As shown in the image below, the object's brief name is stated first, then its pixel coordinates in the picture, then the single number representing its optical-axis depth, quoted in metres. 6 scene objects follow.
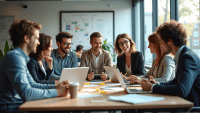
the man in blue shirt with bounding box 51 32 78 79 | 2.94
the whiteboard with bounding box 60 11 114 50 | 6.10
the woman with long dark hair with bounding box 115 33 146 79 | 2.79
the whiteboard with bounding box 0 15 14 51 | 6.11
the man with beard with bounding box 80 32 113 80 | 3.02
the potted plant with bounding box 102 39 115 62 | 5.75
